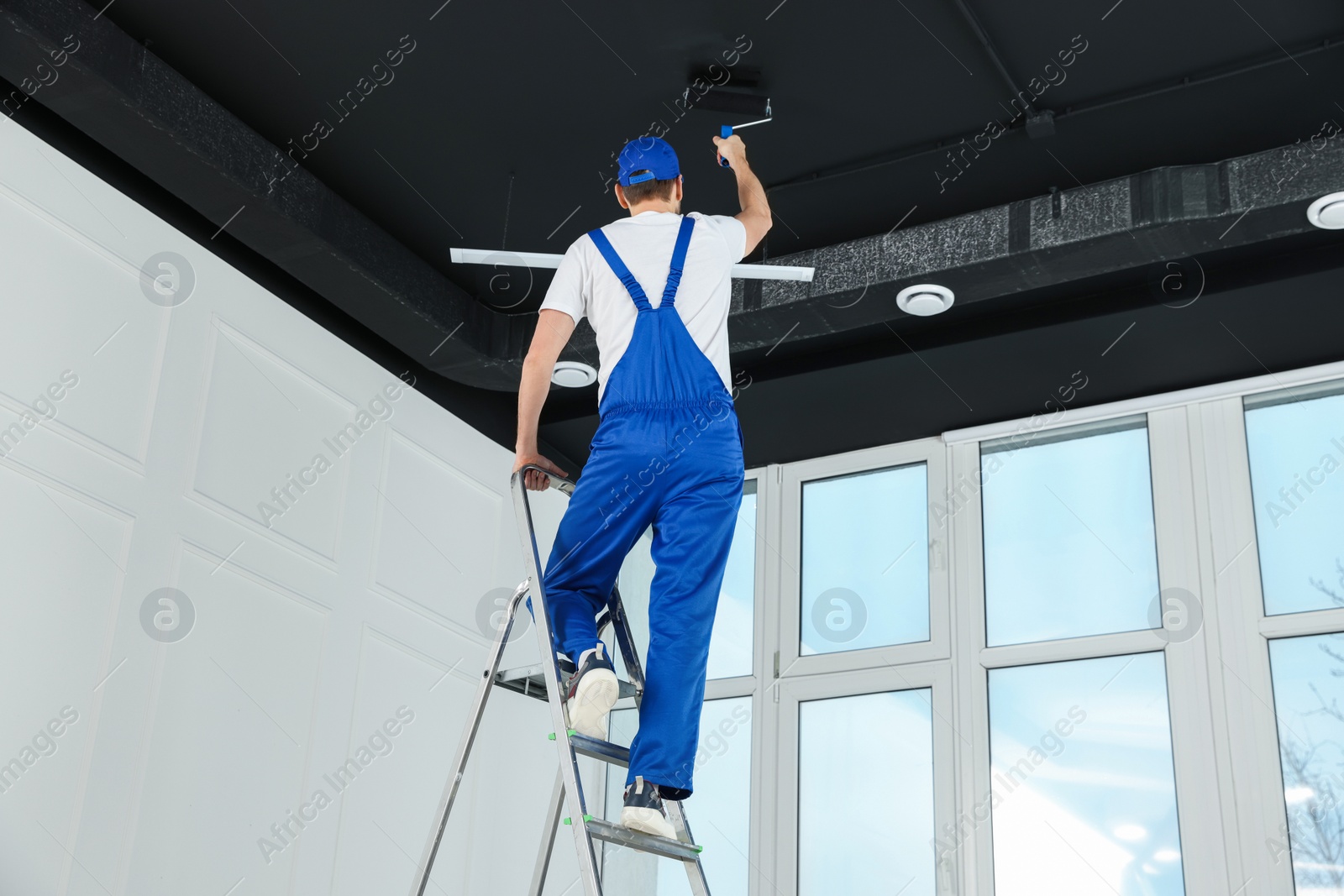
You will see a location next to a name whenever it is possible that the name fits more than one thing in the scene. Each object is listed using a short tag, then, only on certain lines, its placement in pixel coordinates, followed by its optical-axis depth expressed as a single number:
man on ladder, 2.44
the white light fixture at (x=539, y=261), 3.15
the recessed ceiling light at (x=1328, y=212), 4.04
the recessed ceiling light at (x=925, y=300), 4.64
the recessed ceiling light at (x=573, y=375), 5.09
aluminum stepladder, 2.32
